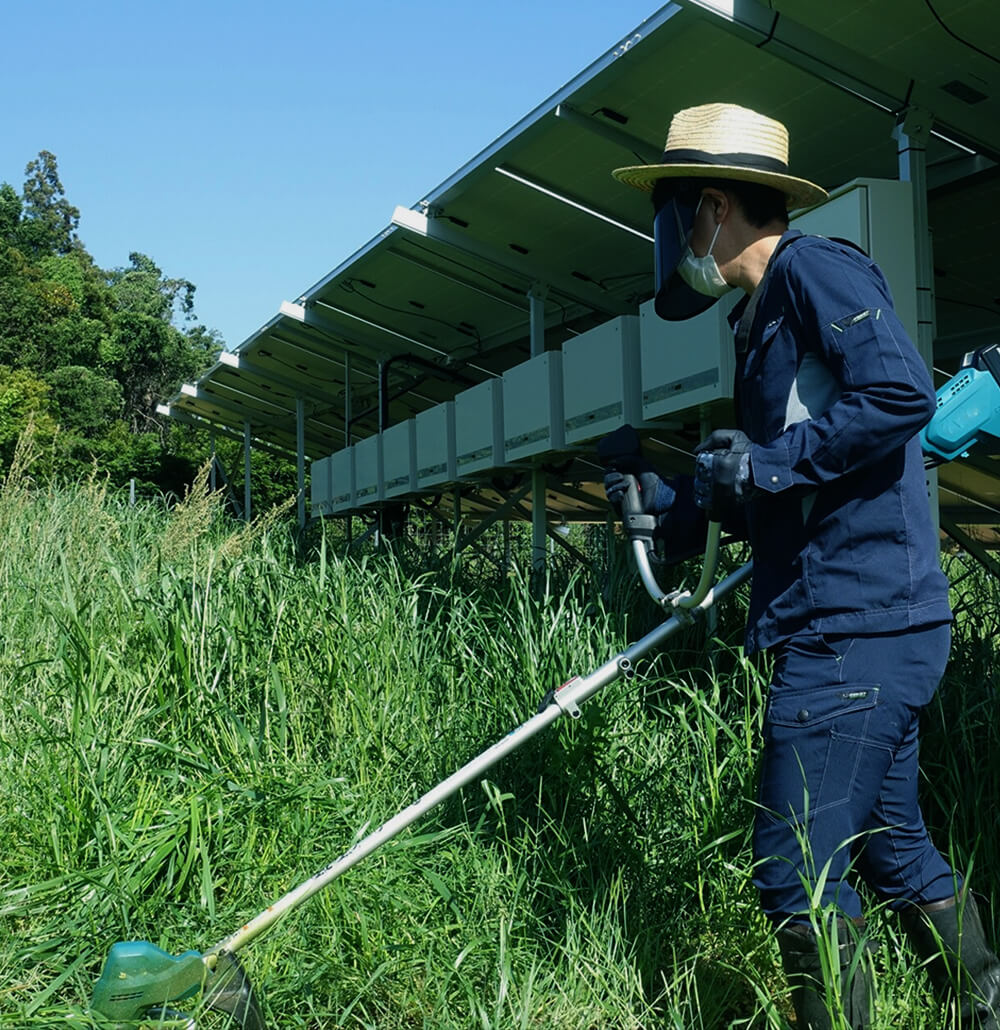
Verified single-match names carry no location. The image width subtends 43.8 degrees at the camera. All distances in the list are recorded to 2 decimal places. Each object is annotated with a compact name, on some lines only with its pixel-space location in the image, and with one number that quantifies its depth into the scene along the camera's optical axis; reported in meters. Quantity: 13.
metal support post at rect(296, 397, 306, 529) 18.86
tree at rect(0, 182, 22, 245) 57.91
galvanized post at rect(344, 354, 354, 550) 15.91
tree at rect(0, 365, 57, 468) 26.68
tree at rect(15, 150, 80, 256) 66.62
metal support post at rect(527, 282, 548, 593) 9.74
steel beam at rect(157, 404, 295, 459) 26.61
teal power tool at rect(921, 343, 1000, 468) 2.86
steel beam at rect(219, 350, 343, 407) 19.00
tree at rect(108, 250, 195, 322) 61.91
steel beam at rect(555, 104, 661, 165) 7.10
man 2.54
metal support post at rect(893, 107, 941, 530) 5.17
